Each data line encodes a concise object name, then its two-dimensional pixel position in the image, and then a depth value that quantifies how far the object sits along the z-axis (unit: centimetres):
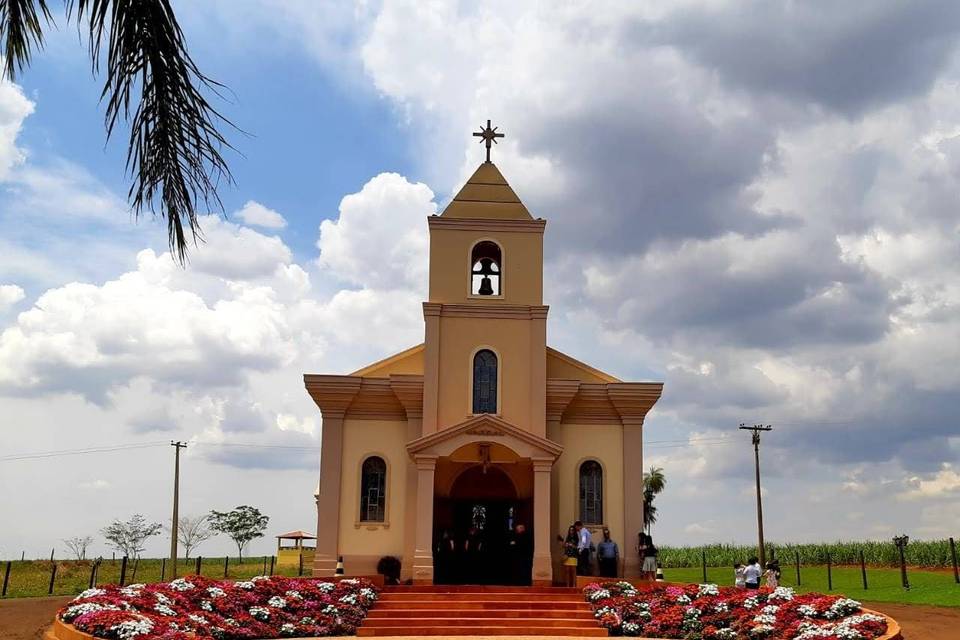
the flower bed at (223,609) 1483
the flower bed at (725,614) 1611
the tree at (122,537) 5559
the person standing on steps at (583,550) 2284
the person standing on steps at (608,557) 2316
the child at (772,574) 2134
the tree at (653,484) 6034
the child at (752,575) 2102
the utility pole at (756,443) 3925
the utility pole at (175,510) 3659
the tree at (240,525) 6103
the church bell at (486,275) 2545
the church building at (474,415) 2411
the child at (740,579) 2204
